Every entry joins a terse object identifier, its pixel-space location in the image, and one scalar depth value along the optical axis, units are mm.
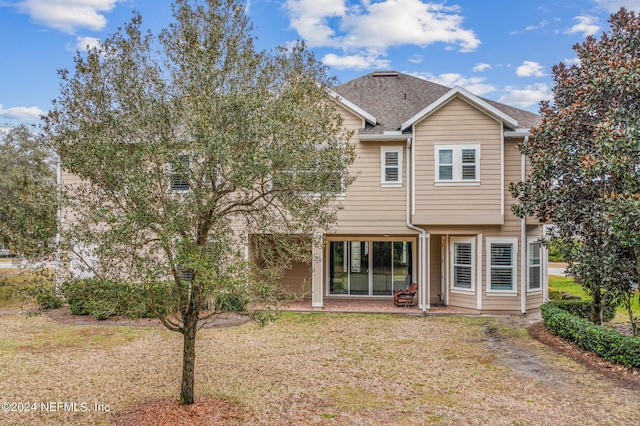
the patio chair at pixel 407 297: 15391
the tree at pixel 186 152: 5250
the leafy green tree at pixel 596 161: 8672
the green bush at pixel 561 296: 16438
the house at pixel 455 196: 14172
